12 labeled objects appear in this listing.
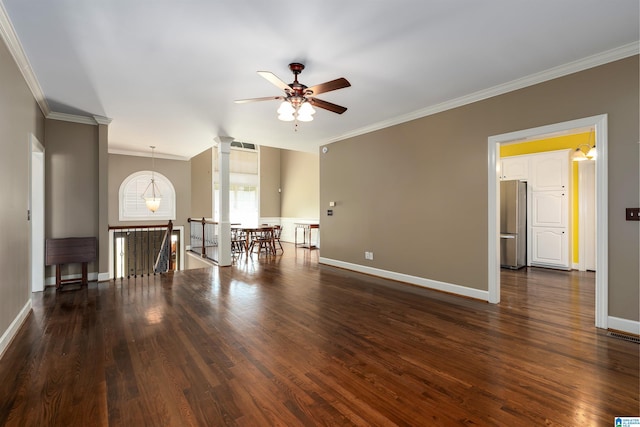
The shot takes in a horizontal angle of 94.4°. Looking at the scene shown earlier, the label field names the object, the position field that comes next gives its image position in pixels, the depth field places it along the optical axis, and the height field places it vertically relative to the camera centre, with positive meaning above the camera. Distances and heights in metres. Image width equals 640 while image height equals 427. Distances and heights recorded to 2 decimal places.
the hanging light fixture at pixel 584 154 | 5.02 +1.01
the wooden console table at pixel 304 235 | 9.91 -0.80
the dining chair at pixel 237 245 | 8.09 -0.93
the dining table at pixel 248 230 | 7.76 -0.47
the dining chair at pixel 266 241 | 8.03 -0.79
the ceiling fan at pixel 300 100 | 2.78 +1.16
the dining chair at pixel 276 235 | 8.32 -0.71
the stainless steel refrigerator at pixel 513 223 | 5.96 -0.23
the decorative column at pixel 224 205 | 6.27 +0.14
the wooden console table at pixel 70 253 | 4.60 -0.64
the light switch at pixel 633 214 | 2.82 -0.02
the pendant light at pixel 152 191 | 8.15 +0.60
